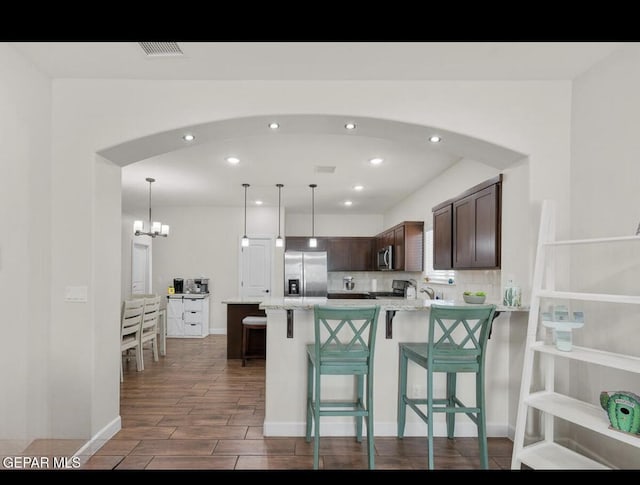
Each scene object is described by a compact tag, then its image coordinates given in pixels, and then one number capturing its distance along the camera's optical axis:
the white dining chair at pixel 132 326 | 4.68
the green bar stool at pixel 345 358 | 2.53
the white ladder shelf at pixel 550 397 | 2.09
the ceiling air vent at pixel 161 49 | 2.41
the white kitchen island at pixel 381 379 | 3.11
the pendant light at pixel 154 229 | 6.08
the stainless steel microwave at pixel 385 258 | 7.03
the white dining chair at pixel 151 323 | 5.16
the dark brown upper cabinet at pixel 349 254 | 8.50
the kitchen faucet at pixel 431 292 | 5.60
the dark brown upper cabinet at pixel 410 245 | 6.13
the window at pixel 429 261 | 5.72
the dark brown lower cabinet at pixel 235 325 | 5.71
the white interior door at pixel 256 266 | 8.06
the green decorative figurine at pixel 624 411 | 1.87
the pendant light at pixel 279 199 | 6.18
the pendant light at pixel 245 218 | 6.22
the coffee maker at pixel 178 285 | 7.84
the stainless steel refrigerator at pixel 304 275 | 7.88
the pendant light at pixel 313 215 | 6.33
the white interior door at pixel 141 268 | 7.83
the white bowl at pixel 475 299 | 3.18
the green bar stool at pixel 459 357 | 2.54
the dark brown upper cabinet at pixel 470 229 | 3.32
